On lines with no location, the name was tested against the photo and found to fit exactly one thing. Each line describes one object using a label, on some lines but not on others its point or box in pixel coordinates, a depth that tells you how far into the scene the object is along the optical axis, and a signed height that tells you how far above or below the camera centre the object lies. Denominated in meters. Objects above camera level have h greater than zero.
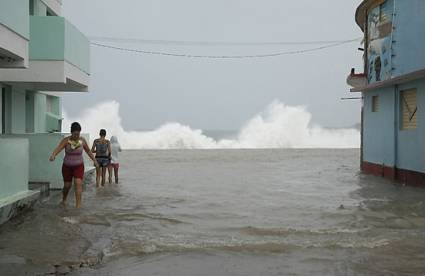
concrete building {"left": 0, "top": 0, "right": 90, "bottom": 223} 9.52 +1.36
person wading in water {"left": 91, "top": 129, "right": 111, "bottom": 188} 14.46 -0.41
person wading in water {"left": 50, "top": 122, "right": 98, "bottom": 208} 10.37 -0.42
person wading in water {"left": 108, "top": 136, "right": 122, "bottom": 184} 15.74 -0.52
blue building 15.12 +1.45
